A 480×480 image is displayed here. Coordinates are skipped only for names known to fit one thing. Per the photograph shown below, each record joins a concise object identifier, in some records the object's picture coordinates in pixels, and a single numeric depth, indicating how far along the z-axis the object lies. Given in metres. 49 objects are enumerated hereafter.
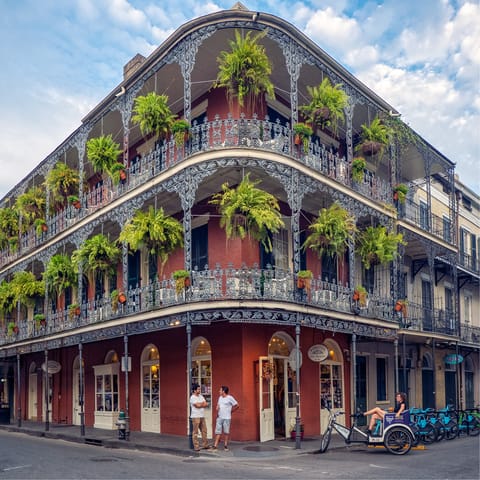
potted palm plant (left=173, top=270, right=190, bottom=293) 14.36
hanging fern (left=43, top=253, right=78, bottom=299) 20.44
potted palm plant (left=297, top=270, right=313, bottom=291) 14.49
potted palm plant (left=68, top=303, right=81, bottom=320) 19.44
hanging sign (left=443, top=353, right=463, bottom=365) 21.59
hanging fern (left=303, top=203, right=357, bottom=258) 15.45
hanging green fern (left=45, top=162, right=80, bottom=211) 21.86
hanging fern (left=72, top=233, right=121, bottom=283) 17.78
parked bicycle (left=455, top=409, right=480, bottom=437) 18.16
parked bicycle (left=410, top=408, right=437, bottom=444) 15.57
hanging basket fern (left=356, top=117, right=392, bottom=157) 18.27
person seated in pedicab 13.38
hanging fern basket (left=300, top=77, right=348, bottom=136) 15.88
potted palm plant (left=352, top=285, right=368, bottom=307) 16.50
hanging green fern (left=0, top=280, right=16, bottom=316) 24.25
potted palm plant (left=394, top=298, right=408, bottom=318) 18.08
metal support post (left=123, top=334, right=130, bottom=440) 16.09
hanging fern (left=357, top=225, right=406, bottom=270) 17.28
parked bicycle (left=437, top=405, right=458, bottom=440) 16.45
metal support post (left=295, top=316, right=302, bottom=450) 13.71
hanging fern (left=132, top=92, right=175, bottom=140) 16.02
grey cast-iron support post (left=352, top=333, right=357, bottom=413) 15.55
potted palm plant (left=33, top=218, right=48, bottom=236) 23.31
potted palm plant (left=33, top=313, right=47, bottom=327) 21.72
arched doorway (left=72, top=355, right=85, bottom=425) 22.70
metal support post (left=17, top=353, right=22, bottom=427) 22.58
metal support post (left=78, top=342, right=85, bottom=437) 18.06
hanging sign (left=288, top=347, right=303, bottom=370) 14.14
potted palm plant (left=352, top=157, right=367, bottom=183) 17.53
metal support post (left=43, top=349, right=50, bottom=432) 20.28
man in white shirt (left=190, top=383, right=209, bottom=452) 13.84
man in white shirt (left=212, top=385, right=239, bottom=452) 13.69
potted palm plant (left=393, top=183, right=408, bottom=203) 19.56
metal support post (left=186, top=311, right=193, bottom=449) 13.78
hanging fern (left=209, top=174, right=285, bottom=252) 14.05
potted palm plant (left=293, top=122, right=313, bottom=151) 15.50
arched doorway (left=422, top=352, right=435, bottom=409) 23.27
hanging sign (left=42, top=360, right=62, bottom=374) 22.92
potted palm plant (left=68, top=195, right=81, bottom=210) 20.84
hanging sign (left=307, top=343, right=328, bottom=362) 16.53
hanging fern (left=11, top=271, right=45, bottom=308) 22.91
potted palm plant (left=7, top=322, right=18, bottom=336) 24.05
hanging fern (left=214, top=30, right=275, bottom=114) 14.55
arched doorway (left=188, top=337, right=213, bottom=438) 16.19
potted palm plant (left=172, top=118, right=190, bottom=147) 15.31
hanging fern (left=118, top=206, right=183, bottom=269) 15.34
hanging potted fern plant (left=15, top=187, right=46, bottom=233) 24.06
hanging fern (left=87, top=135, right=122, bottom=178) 18.28
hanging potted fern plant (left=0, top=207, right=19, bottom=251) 26.73
